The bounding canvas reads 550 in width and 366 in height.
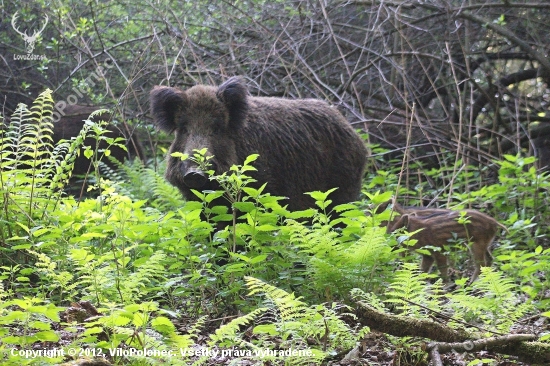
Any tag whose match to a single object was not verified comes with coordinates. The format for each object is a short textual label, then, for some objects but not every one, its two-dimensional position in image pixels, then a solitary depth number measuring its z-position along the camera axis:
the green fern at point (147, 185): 15.18
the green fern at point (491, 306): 8.37
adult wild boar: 13.97
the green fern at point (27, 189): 10.06
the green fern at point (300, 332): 6.78
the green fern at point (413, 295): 7.91
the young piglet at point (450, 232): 14.37
